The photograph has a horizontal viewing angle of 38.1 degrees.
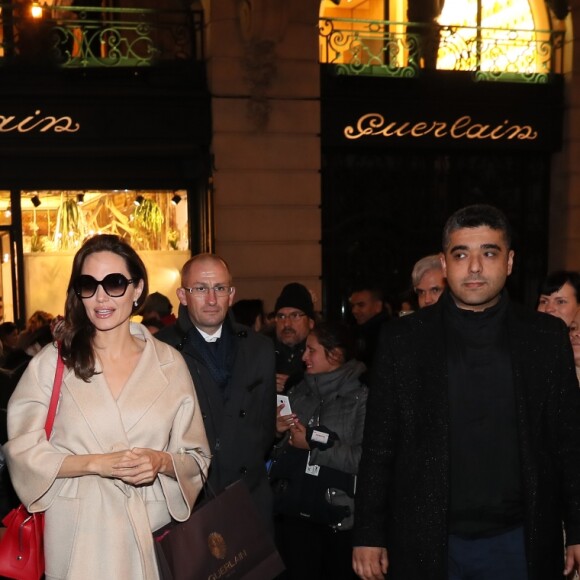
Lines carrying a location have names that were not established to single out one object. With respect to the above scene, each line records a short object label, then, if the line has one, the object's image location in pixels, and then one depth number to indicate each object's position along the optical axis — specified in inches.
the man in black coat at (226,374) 181.9
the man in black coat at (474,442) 138.9
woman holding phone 197.3
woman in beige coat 132.1
